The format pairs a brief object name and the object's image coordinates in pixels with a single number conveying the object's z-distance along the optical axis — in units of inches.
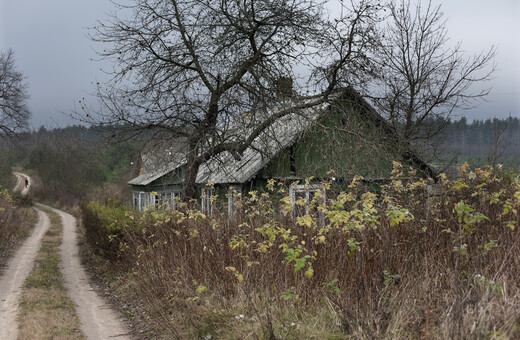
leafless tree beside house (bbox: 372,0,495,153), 797.9
